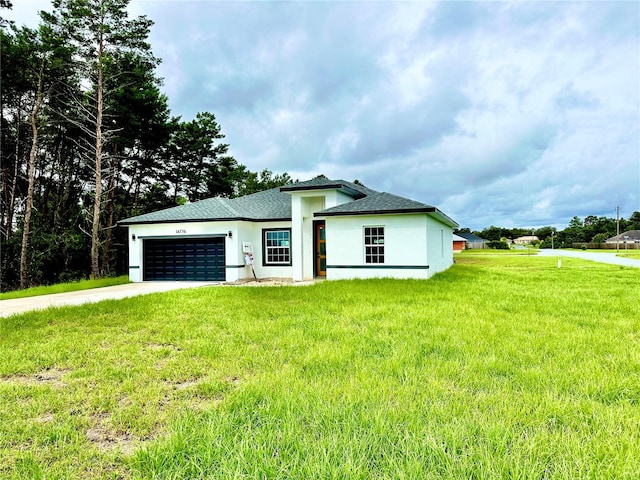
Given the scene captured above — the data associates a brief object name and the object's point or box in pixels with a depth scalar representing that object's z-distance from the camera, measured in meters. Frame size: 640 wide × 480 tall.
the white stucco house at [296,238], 13.52
